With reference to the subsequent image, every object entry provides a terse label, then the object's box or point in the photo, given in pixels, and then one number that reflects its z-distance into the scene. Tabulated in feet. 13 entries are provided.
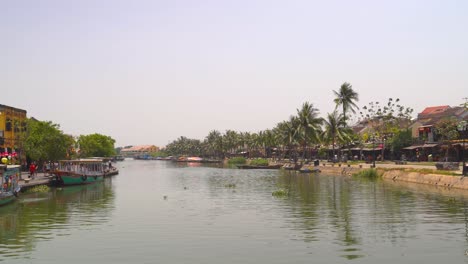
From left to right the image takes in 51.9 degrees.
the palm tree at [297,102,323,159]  336.08
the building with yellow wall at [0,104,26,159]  225.97
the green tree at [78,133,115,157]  457.68
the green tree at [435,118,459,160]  223.51
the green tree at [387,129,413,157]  305.12
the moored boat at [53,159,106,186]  199.93
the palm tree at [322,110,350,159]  316.60
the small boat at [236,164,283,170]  381.81
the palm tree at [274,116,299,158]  363.35
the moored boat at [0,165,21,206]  128.16
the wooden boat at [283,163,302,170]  331.49
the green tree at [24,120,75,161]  223.30
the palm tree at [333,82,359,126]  320.29
